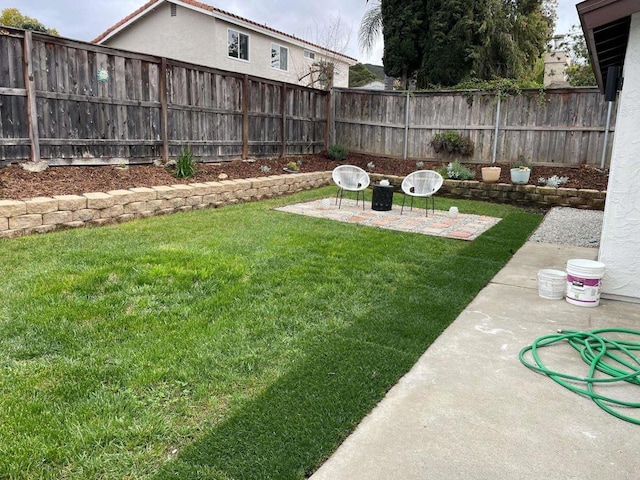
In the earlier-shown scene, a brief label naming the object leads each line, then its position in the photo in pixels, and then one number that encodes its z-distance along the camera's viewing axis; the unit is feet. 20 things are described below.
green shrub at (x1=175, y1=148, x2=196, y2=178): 23.33
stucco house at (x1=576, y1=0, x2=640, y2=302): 10.58
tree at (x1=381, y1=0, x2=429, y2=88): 45.70
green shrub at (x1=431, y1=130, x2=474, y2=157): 33.01
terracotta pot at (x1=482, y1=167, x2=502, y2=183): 28.71
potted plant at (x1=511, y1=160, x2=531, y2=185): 27.76
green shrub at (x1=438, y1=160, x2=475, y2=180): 29.99
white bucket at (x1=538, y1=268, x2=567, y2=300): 11.41
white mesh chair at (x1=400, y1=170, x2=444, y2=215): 23.81
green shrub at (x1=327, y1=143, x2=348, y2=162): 35.81
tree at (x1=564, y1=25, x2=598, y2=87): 47.63
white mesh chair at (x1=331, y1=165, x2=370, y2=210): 25.43
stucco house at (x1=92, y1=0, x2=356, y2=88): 49.19
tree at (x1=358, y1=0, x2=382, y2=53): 50.08
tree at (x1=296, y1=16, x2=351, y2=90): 59.26
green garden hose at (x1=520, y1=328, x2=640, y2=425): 7.13
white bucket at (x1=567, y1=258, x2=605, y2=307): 10.89
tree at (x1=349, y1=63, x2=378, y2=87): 92.81
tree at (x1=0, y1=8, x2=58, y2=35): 68.18
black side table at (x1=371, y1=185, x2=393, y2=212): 23.58
